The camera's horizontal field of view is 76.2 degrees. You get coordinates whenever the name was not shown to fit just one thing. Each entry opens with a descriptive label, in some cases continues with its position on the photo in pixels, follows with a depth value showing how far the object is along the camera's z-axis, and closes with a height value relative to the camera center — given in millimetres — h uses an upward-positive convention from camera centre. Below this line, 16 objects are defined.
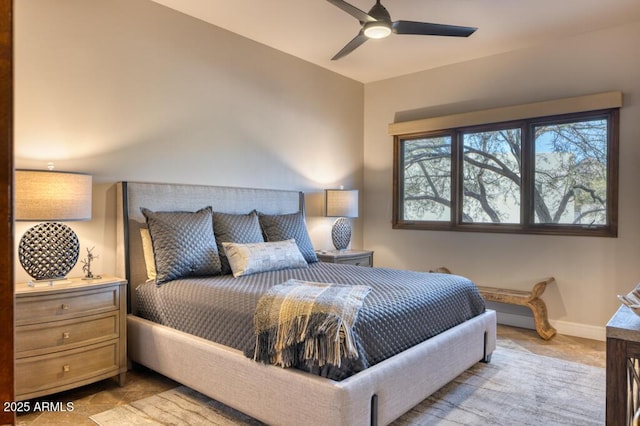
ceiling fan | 2585 +1247
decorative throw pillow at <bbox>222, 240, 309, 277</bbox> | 3012 -352
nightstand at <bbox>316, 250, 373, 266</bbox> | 4200 -475
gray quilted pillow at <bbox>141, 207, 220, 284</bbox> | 2807 -245
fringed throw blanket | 1828 -537
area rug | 2246 -1149
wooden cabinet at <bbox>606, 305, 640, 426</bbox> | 1127 -440
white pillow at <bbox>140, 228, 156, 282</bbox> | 2985 -318
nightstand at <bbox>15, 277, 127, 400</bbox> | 2230 -730
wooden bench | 3750 -840
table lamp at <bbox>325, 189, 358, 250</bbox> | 4594 +30
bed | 1836 -792
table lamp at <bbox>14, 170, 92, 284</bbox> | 2334 -28
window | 3797 +383
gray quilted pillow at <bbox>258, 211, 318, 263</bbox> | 3656 -176
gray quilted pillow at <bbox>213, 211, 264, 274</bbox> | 3174 -158
